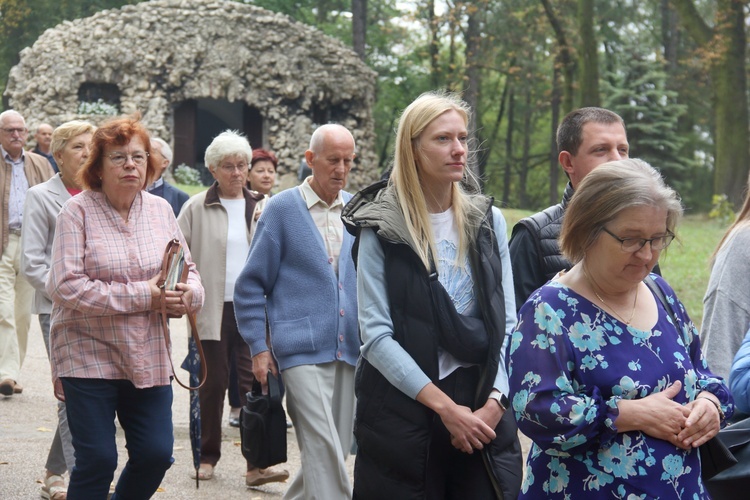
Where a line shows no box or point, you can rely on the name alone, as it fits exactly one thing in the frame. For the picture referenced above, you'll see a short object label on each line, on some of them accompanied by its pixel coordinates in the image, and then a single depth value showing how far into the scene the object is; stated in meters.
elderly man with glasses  9.65
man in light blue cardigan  5.51
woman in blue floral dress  3.18
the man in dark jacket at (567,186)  4.88
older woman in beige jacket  7.79
